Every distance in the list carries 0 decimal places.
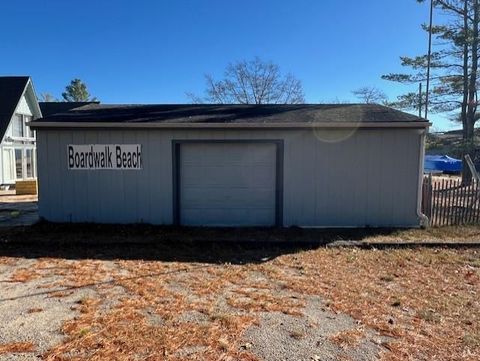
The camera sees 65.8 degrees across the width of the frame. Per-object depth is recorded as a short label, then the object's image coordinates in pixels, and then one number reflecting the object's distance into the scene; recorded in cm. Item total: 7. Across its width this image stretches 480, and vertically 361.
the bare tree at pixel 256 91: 2869
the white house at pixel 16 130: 1827
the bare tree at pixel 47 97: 5109
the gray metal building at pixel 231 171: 809
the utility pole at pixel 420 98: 1943
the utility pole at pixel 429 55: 1866
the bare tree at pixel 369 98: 3128
